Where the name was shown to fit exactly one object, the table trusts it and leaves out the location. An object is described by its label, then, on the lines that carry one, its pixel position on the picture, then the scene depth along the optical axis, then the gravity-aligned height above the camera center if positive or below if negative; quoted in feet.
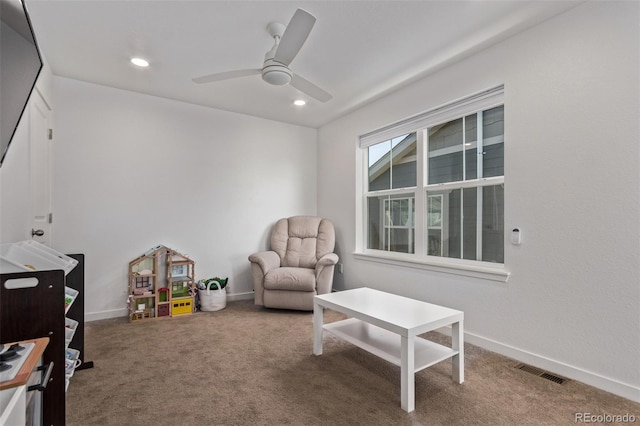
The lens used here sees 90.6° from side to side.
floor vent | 6.91 -3.56
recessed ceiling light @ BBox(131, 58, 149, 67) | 9.50 +4.65
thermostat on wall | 7.99 -0.51
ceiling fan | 5.97 +3.55
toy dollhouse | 11.22 -2.60
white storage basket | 12.19 -3.28
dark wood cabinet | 4.49 -1.53
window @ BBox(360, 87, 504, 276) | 9.02 +1.05
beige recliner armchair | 11.70 -2.00
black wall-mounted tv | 4.04 +2.13
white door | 8.30 +1.33
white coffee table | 5.91 -2.51
